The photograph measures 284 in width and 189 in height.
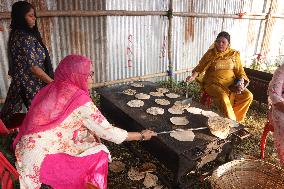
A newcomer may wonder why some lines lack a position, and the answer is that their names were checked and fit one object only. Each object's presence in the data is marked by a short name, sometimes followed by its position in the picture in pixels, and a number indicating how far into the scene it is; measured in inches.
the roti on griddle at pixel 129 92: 171.3
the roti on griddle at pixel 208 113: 142.6
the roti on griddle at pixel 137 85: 186.5
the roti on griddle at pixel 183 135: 118.3
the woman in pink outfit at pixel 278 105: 129.0
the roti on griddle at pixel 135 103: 151.6
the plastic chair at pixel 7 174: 83.6
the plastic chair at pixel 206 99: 206.1
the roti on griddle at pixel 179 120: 132.6
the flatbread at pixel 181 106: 149.5
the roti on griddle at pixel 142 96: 163.8
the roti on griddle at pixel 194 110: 146.6
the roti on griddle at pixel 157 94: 170.2
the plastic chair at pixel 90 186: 68.9
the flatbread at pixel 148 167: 144.7
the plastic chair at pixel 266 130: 153.6
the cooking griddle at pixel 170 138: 114.1
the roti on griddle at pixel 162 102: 156.6
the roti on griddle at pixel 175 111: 144.2
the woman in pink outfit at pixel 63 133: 89.0
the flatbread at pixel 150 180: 136.9
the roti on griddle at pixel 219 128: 120.6
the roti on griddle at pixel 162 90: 176.2
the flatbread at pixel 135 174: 141.6
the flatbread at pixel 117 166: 148.9
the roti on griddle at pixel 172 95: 168.9
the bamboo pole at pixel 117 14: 187.3
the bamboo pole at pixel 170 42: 254.5
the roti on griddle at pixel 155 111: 143.8
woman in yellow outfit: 186.2
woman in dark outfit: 135.8
